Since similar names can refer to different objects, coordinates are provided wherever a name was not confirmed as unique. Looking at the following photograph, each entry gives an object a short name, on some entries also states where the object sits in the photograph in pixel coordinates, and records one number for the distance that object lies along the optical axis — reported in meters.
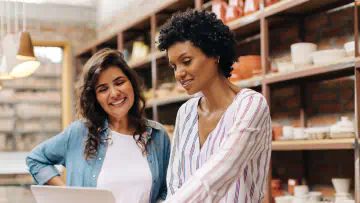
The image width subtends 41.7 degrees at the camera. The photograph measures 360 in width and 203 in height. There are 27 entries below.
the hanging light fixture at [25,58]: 2.69
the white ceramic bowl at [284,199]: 2.70
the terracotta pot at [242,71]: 3.02
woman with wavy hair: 1.81
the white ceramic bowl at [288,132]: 2.70
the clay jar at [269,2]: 2.80
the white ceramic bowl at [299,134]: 2.62
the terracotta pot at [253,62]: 2.99
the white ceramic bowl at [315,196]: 2.59
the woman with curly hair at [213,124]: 1.11
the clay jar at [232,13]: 3.16
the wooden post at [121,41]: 5.07
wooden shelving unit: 2.25
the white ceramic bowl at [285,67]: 2.68
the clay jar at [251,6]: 2.97
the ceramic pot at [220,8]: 3.29
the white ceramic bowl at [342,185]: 2.50
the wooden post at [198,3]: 3.59
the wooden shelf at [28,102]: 6.86
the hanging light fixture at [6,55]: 2.73
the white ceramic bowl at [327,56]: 2.37
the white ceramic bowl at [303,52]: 2.58
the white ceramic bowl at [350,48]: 2.29
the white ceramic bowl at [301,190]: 2.67
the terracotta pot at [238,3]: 3.15
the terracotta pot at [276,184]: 2.97
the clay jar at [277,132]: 2.80
